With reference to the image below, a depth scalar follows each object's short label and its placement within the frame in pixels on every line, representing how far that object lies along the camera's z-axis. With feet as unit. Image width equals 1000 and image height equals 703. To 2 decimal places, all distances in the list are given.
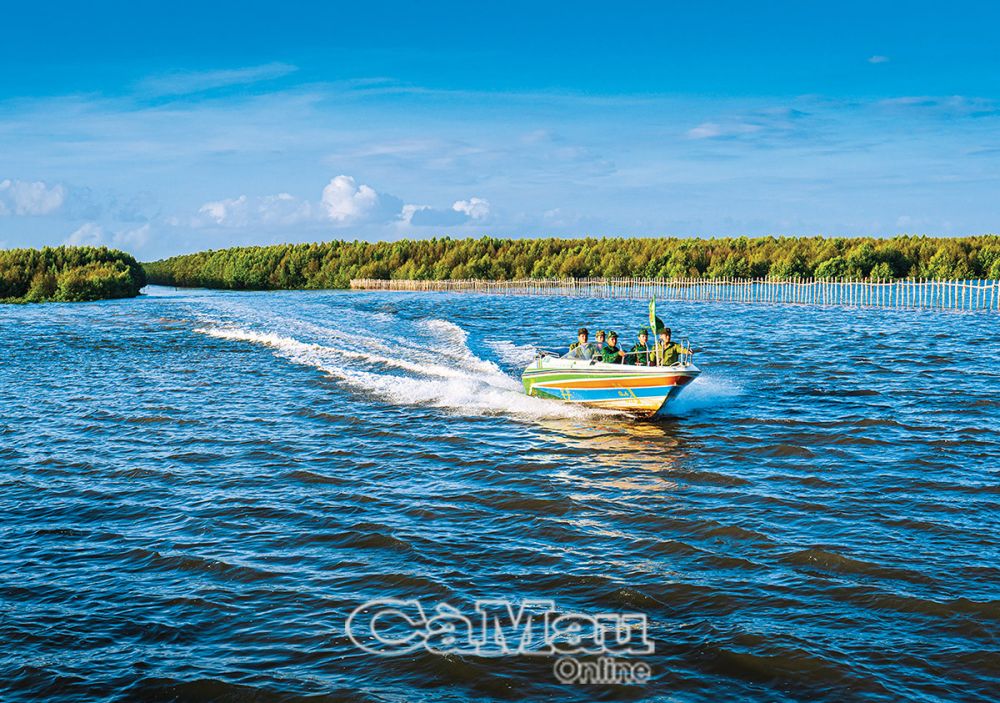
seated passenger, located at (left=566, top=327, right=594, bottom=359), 72.33
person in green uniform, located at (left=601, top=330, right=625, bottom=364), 70.33
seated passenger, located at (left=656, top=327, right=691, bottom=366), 68.23
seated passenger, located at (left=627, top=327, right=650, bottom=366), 69.05
